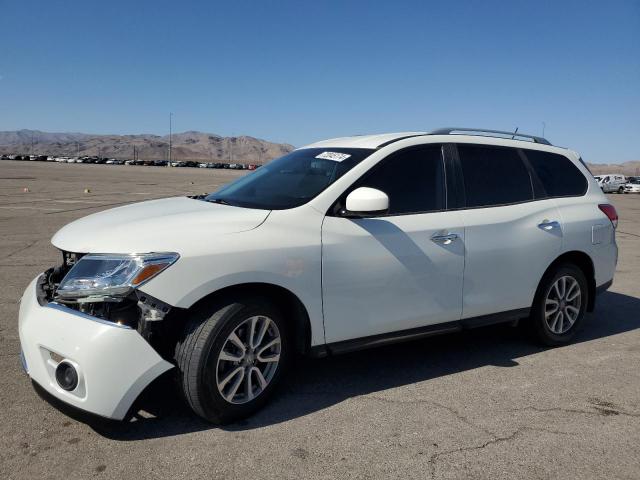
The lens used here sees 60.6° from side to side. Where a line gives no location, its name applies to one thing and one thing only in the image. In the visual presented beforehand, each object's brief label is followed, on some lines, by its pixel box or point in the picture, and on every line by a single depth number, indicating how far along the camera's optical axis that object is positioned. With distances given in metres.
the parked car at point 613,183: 45.72
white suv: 3.01
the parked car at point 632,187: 46.25
